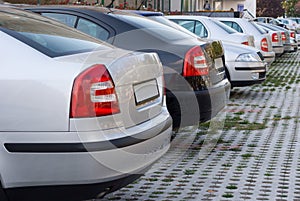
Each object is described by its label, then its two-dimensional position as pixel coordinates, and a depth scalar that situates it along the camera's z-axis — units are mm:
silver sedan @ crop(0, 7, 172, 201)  3744
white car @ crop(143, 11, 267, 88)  11328
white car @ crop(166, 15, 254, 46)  12516
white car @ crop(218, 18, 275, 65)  15367
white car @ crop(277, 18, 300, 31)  41438
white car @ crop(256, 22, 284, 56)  19938
